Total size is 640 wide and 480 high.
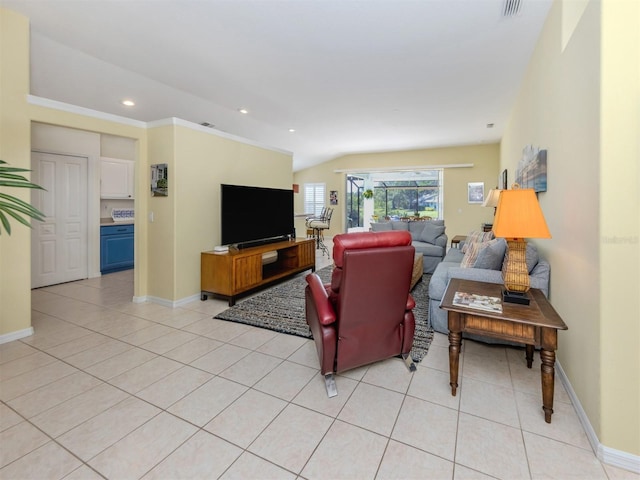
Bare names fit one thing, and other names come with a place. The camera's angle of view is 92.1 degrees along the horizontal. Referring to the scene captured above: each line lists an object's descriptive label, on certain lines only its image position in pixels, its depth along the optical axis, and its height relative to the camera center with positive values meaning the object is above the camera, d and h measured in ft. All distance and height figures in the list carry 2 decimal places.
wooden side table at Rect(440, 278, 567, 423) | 5.59 -1.82
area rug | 9.68 -3.01
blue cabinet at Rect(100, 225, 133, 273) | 18.26 -0.97
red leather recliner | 6.32 -1.50
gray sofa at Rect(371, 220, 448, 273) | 17.66 -0.25
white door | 15.20 +0.55
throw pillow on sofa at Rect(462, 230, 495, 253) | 12.51 -0.20
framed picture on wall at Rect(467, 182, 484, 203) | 27.63 +3.71
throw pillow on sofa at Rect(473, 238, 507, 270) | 9.48 -0.71
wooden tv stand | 12.51 -1.71
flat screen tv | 13.44 +0.87
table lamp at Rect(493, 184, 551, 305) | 6.08 +0.08
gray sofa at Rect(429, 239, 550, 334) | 8.23 -1.20
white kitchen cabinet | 18.25 +3.28
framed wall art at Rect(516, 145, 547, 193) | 9.04 +2.18
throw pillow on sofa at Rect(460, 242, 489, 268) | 11.08 -0.82
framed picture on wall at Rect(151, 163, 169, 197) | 12.20 +2.09
